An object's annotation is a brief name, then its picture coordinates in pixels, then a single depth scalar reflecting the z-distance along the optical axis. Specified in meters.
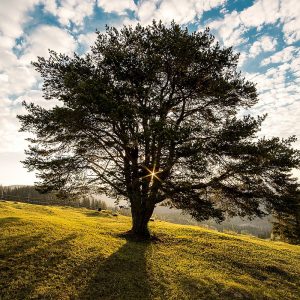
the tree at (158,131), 12.66
